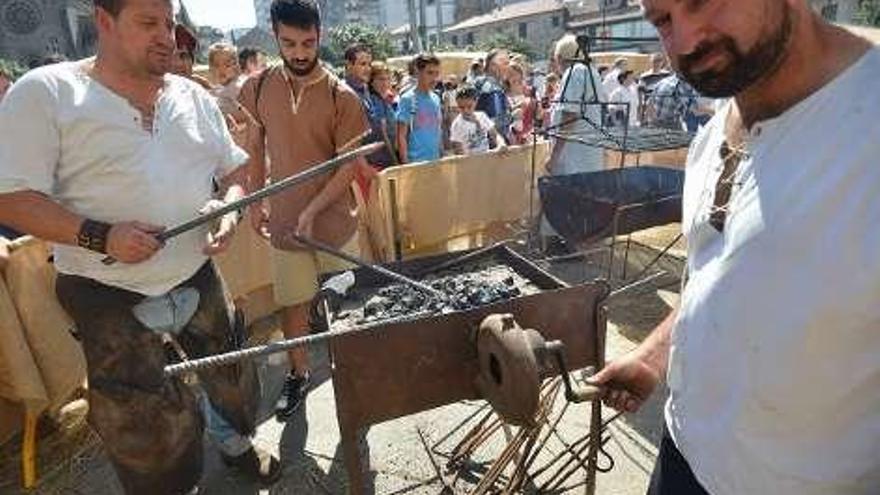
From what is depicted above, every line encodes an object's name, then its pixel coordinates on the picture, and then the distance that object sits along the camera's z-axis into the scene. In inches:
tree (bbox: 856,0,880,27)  883.4
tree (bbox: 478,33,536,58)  1705.2
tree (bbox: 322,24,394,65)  1628.3
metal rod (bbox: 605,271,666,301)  100.5
